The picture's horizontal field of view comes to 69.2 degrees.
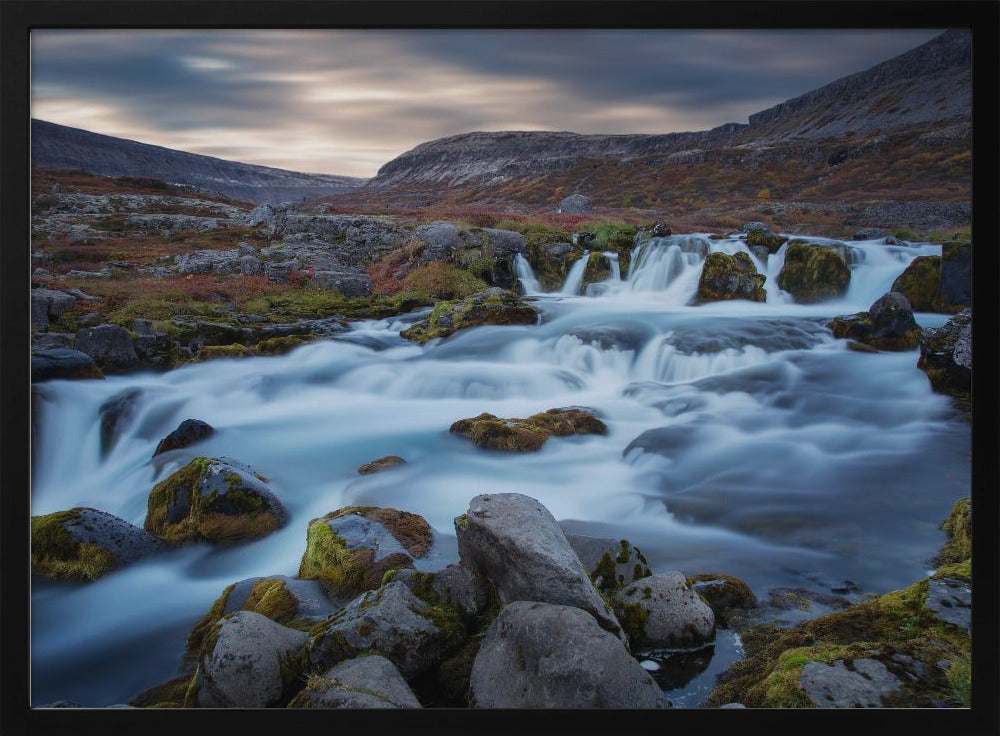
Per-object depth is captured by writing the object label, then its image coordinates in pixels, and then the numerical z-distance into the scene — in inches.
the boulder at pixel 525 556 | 121.4
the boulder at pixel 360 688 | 114.1
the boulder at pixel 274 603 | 140.8
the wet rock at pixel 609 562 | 143.3
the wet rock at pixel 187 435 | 165.9
